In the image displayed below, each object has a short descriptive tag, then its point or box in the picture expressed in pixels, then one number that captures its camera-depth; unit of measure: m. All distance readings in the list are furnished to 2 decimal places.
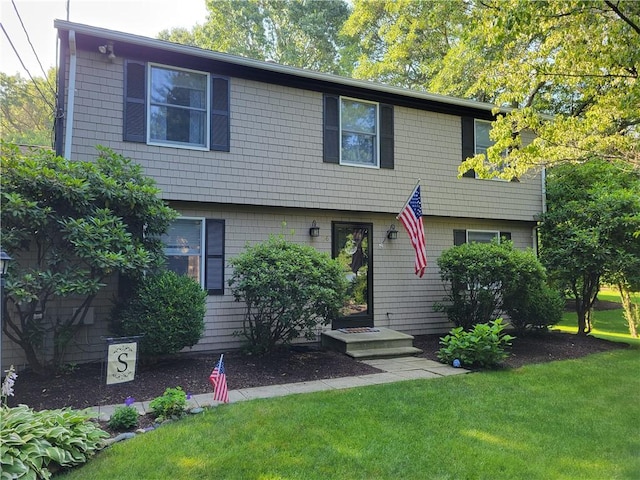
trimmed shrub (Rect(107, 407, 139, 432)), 3.79
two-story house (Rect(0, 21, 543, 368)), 6.46
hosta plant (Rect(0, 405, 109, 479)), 2.78
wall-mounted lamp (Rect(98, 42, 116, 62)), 6.31
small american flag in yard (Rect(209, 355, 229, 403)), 4.46
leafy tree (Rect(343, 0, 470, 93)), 16.38
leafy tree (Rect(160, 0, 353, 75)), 20.81
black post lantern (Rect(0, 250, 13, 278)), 3.81
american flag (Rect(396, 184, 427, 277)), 7.41
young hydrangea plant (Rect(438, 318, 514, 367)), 6.25
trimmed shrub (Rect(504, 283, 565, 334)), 8.40
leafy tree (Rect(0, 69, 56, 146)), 19.95
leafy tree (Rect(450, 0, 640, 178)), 5.31
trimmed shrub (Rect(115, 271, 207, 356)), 5.56
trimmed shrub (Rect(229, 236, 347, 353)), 5.99
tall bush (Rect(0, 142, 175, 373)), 4.84
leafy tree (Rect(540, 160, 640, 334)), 8.34
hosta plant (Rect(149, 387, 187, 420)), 4.07
